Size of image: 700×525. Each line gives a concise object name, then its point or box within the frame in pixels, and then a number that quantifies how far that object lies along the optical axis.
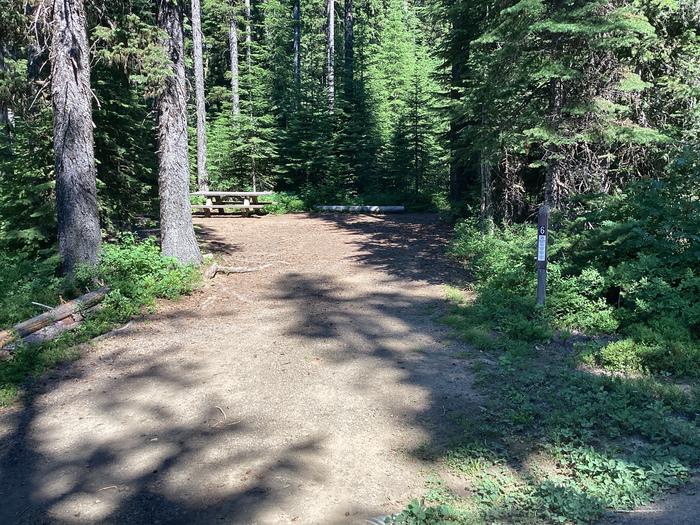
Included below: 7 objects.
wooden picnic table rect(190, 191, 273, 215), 21.13
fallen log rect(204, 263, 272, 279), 10.66
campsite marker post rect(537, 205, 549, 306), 7.52
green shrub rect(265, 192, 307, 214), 23.05
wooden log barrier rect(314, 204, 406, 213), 22.84
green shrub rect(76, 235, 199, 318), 8.41
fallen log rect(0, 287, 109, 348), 6.50
